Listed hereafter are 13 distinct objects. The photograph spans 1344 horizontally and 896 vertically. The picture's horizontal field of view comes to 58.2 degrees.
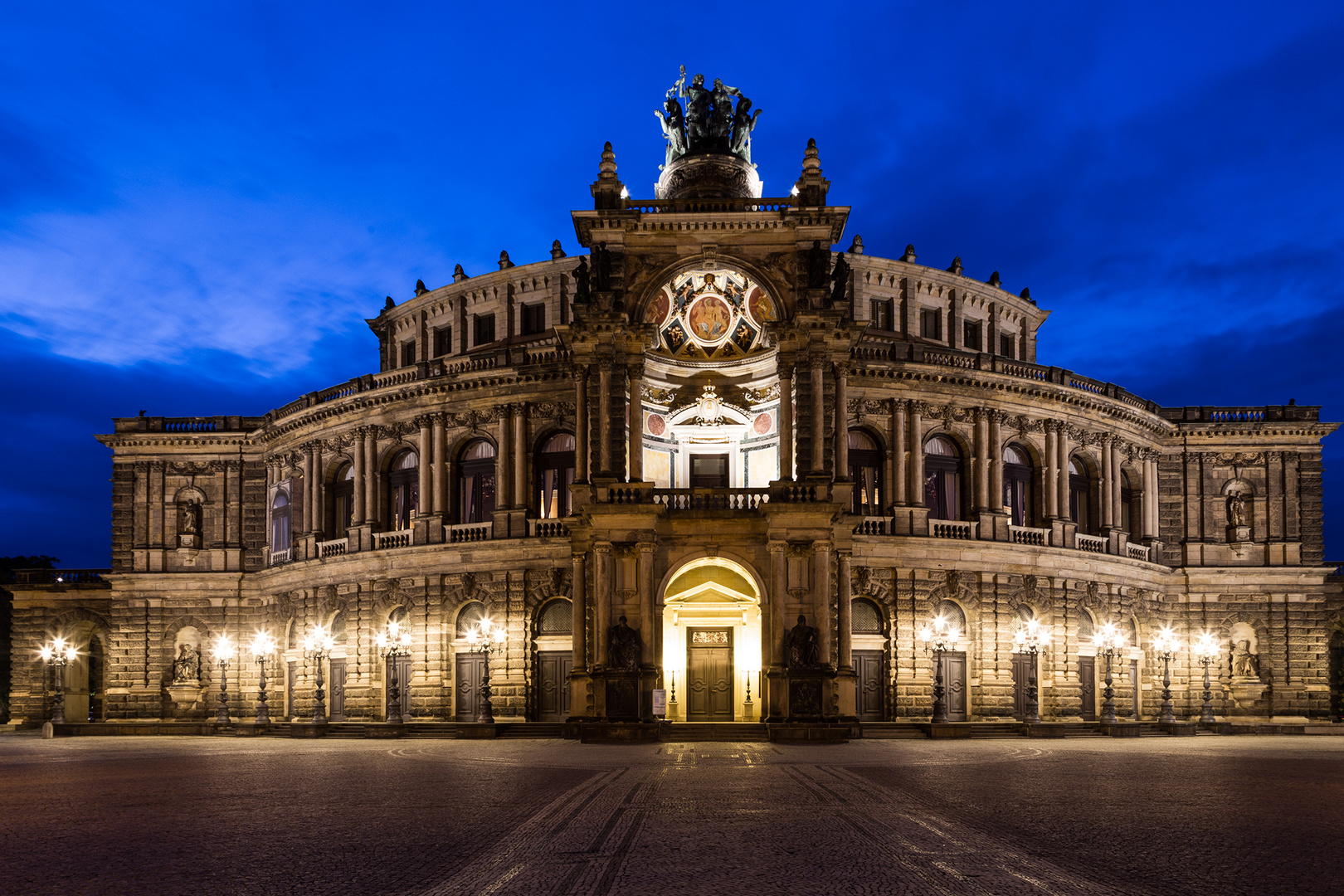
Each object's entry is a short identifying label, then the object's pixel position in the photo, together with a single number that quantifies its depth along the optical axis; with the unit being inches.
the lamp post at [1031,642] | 2027.6
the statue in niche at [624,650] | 1552.7
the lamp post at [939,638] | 1891.0
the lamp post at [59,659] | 2031.3
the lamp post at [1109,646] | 1779.0
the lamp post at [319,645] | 2132.1
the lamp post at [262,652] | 1872.5
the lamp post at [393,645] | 2094.0
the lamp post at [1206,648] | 2274.9
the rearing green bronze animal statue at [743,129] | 2098.9
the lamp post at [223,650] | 2286.5
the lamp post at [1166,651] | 1793.8
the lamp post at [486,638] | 1946.4
